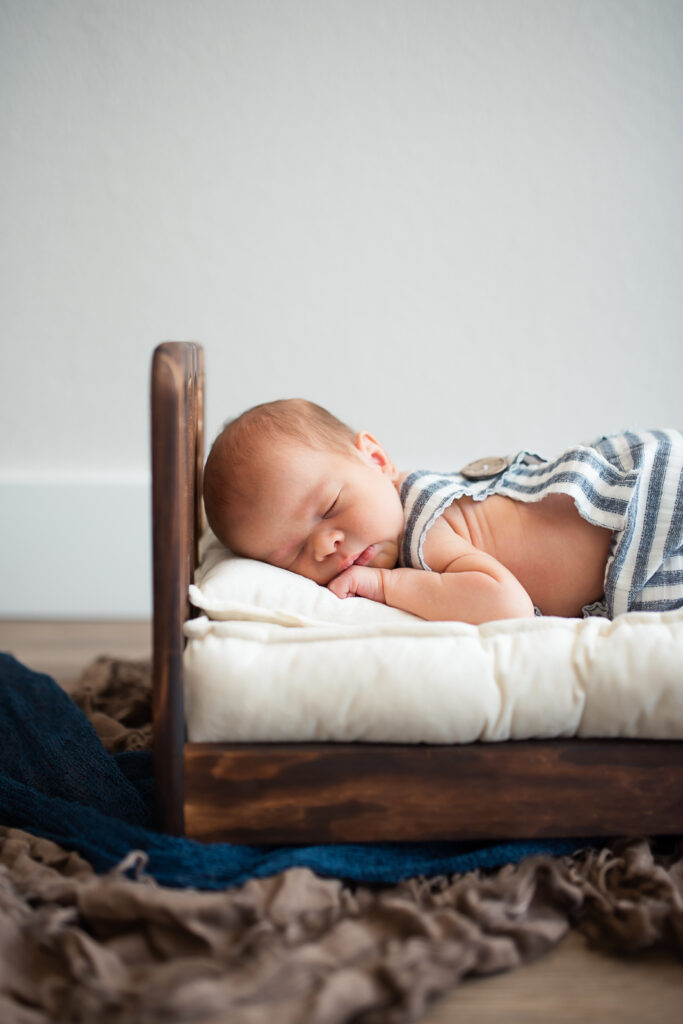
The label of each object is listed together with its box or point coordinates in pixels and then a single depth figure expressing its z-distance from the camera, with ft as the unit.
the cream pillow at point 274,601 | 3.03
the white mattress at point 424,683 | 2.75
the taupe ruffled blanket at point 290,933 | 2.24
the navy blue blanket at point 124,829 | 2.72
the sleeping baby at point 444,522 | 3.50
